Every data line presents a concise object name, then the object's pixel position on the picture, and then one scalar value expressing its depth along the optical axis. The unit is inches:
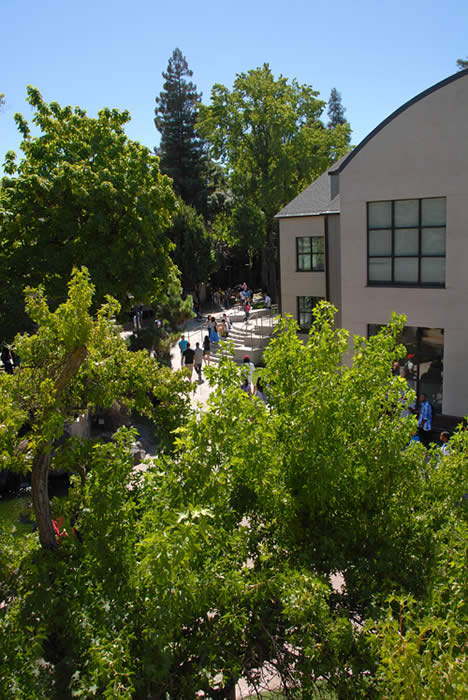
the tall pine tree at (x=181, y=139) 2010.3
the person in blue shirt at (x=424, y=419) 573.9
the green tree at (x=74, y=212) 733.9
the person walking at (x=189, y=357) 877.8
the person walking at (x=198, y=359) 895.1
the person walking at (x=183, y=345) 928.9
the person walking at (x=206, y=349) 981.8
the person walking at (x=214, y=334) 1092.5
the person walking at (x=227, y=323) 1180.7
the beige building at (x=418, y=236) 618.8
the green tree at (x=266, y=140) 1531.7
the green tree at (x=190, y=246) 1658.5
